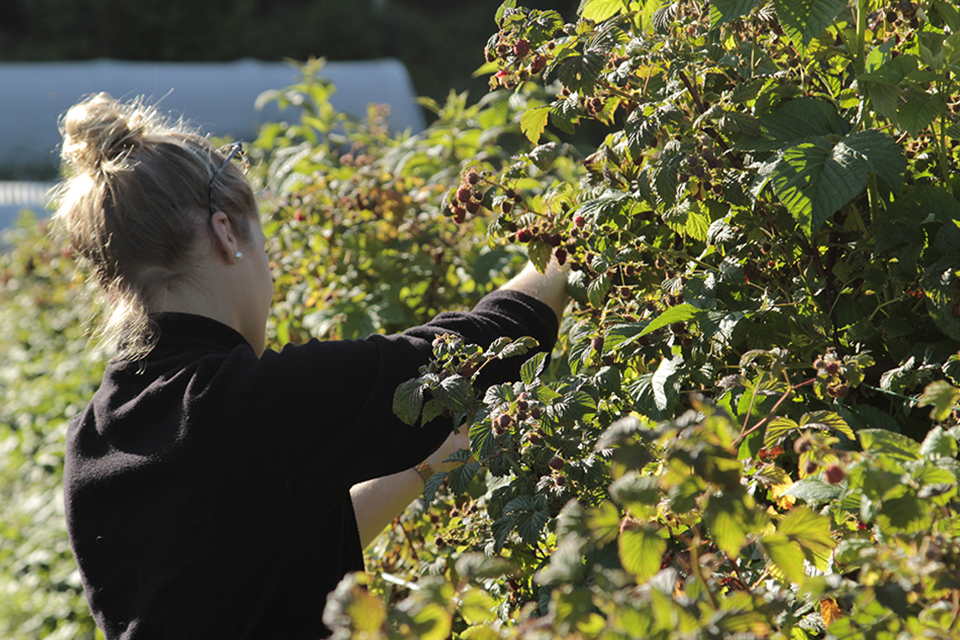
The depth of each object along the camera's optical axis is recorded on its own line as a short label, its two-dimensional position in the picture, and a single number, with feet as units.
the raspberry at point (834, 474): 10.90
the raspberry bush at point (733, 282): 11.27
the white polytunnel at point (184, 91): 64.25
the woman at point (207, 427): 12.15
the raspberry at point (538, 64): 11.94
